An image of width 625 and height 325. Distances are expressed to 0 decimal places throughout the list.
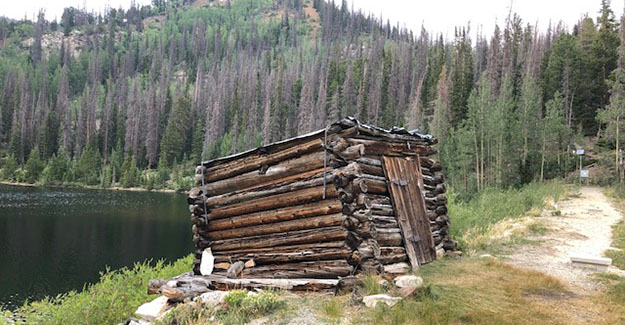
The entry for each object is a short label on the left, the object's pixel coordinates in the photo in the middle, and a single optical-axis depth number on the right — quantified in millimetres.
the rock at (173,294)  8203
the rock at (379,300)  6459
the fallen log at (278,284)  7820
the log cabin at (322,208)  8516
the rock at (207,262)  10906
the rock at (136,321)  7880
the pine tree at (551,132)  37469
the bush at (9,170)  78000
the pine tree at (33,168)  76000
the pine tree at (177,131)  91375
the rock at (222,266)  10772
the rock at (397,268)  8531
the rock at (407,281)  7149
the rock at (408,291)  6660
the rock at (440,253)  10919
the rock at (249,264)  10188
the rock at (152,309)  7941
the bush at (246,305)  6469
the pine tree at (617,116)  32656
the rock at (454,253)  11273
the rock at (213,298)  7090
